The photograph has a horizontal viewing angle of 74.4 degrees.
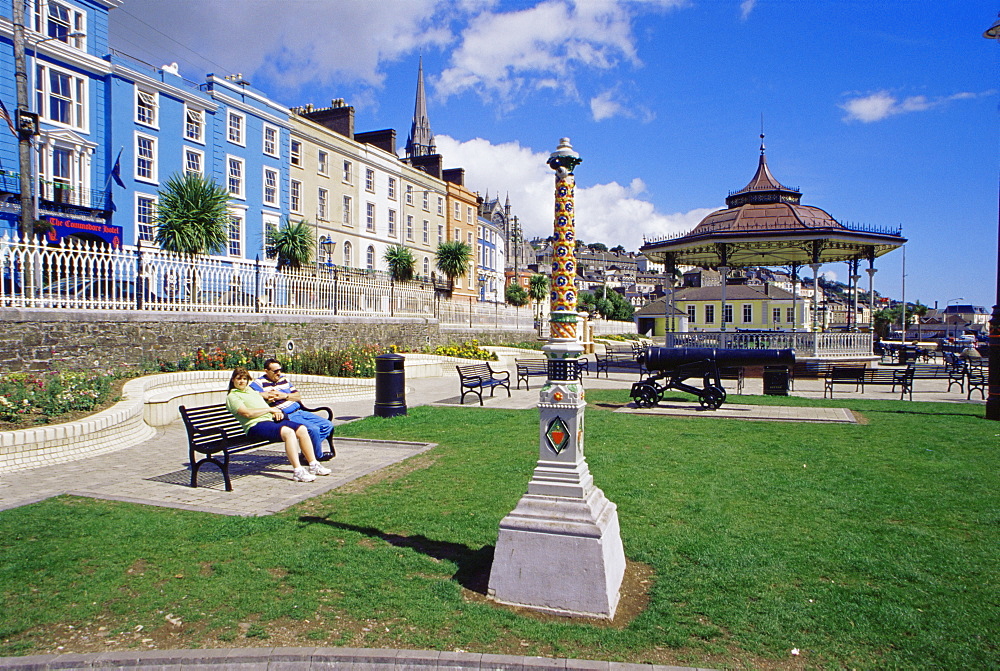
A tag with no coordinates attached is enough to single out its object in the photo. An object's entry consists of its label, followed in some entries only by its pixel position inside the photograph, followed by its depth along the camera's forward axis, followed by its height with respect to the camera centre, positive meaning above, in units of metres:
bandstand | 25.27 +3.40
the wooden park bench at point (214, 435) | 7.07 -1.23
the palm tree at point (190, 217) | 20.45 +3.39
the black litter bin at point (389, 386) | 12.23 -1.16
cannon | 13.48 -1.00
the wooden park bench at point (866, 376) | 16.83 -1.38
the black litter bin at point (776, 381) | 16.95 -1.45
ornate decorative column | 4.19 -1.27
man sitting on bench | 7.99 -0.98
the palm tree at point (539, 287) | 65.12 +3.73
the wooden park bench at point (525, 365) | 19.56 -1.27
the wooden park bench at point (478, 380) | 15.18 -1.33
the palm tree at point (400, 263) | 40.19 +3.76
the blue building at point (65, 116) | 23.48 +7.94
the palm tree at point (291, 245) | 31.59 +3.85
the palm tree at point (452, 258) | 45.12 +4.57
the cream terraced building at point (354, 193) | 38.00 +8.56
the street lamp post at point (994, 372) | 12.25 -0.90
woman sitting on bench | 7.62 -1.18
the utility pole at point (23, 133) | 14.71 +4.28
